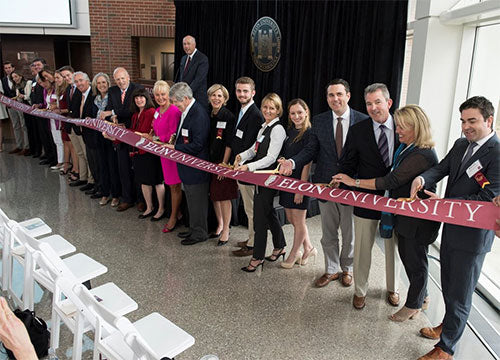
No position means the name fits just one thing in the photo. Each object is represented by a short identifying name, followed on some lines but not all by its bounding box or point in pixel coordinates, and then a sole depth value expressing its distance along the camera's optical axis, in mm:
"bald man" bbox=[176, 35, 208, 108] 6184
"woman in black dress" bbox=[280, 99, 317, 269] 3605
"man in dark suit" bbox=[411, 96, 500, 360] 2436
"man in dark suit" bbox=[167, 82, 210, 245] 4227
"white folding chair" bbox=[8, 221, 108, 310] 2722
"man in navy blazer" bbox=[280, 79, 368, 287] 3359
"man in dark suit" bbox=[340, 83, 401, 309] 2994
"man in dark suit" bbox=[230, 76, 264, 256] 3887
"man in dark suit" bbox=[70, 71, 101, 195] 5805
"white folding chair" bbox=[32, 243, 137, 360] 2279
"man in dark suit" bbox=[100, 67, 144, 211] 5273
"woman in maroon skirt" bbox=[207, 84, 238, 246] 4258
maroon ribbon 2410
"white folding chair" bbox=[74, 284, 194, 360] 1968
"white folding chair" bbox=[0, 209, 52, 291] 3082
